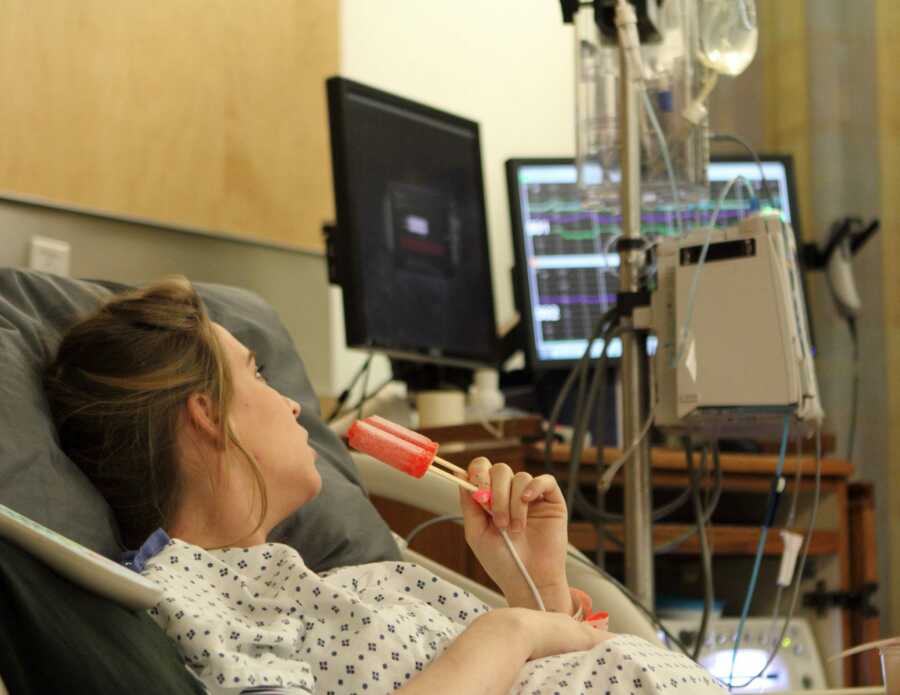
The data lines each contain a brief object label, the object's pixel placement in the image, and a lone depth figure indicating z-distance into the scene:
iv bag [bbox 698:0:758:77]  2.03
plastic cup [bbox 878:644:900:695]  1.49
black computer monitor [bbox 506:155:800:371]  2.45
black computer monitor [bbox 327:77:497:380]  2.24
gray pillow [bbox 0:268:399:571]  1.53
